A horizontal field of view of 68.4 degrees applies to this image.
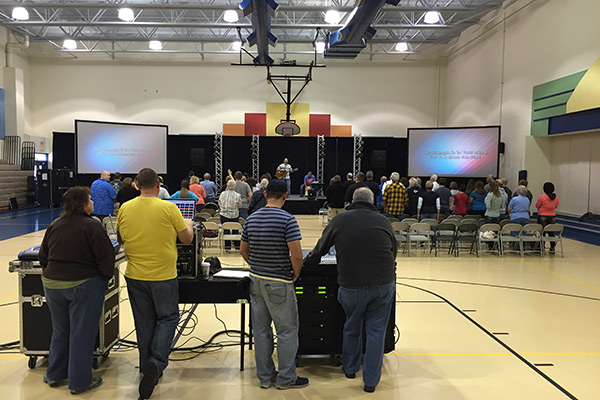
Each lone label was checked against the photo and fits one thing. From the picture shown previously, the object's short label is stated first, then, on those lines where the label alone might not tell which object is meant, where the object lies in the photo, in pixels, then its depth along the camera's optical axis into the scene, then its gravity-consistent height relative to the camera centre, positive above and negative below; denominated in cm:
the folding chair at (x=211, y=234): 632 -96
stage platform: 1536 -104
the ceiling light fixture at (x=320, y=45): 1596 +490
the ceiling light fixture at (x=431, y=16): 1274 +473
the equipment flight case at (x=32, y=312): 337 -109
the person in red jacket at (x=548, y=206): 876 -49
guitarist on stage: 1307 +14
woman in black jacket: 290 -71
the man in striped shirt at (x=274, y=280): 299 -71
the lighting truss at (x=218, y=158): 1722 +63
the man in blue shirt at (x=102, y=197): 839 -49
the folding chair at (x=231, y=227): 786 -94
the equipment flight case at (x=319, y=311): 350 -107
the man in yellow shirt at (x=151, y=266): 298 -64
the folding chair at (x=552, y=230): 830 -96
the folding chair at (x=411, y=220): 878 -84
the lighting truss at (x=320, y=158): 1731 +74
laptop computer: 385 -29
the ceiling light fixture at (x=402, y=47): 1670 +504
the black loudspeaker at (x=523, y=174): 1244 +20
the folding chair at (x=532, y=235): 830 -107
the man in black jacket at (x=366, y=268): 305 -63
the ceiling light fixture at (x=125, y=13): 1250 +454
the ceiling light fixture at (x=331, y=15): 1240 +455
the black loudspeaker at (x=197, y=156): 1756 +70
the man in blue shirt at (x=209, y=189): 1109 -38
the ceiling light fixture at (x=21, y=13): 1247 +444
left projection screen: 1457 +87
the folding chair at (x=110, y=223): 875 -105
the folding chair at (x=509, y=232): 830 -100
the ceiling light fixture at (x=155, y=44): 1611 +470
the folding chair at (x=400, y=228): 830 -94
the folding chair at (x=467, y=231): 857 -102
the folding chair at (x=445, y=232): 857 -107
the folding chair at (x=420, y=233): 827 -107
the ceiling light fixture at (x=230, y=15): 1277 +464
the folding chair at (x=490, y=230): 834 -104
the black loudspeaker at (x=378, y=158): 1766 +79
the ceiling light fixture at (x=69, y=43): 1591 +462
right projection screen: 1425 +96
